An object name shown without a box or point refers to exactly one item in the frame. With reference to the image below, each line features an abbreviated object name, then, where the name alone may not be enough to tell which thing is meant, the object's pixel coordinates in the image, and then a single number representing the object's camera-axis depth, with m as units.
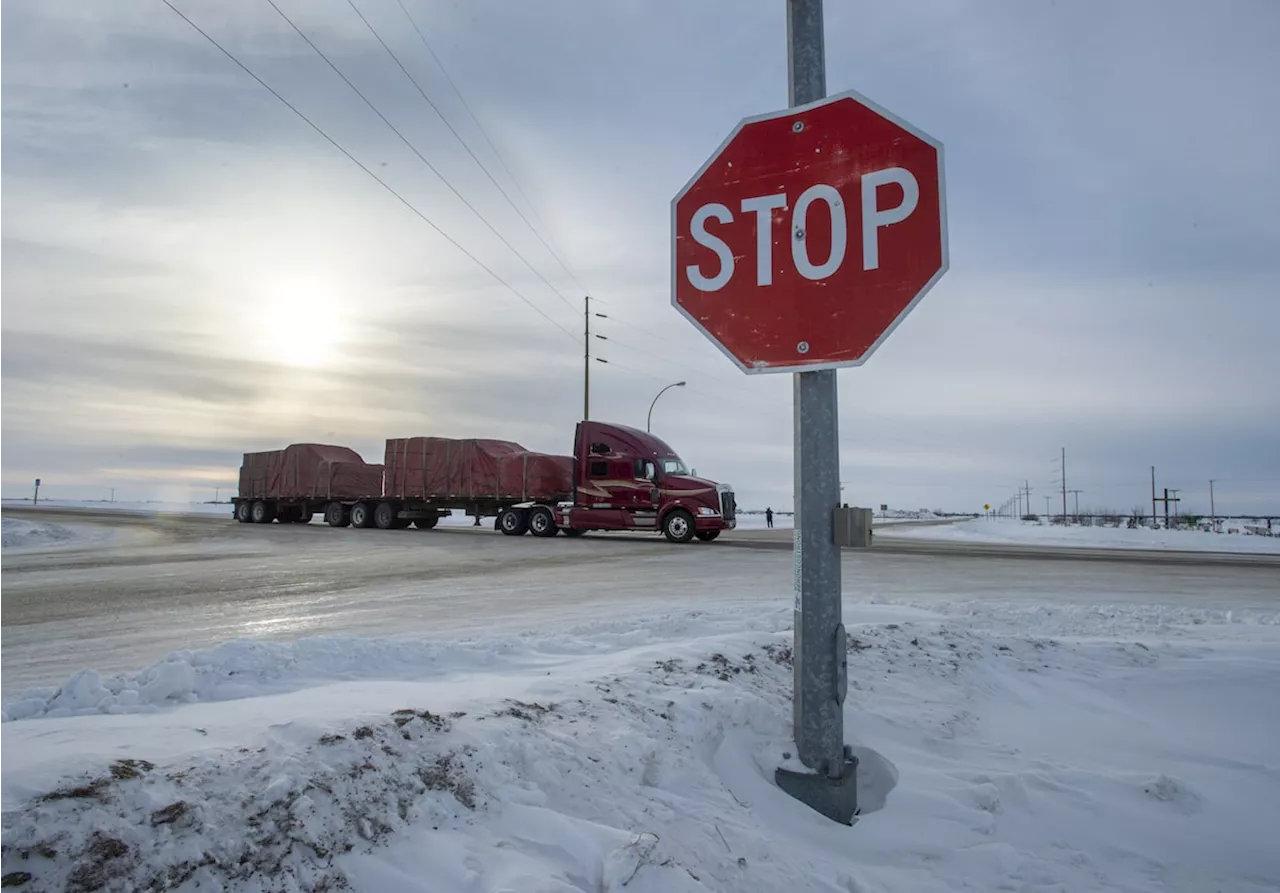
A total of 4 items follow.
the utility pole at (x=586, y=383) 39.81
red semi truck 22.77
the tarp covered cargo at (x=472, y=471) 25.14
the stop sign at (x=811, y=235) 2.84
